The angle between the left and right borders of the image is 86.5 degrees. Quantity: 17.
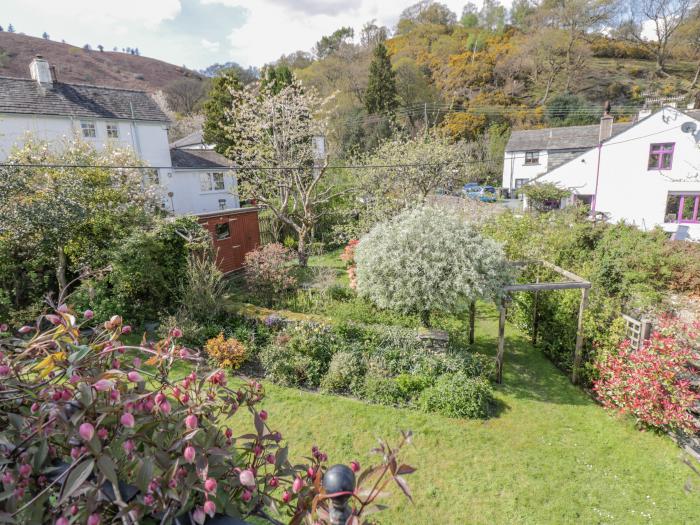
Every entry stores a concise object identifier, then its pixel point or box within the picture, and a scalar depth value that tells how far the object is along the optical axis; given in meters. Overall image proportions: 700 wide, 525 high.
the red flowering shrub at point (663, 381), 5.33
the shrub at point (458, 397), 6.07
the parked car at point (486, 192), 24.33
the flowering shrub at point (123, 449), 0.96
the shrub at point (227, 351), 7.21
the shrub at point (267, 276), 9.75
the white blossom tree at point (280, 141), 12.99
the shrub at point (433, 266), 6.77
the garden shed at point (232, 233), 12.12
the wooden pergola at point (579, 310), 6.91
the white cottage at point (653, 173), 17.34
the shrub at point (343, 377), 6.75
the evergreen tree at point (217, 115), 26.11
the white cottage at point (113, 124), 17.78
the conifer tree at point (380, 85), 37.75
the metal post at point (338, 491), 1.22
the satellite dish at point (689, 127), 17.05
